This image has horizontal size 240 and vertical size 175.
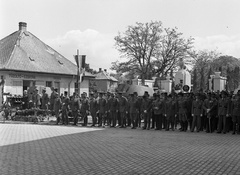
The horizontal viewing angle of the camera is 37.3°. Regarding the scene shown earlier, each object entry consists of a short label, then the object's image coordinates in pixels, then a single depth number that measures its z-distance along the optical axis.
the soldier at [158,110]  17.00
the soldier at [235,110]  15.02
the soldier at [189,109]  16.53
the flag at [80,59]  22.97
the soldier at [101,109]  18.62
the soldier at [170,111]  16.70
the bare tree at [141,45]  51.53
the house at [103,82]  80.88
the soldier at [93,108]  18.88
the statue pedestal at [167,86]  35.19
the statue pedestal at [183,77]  34.12
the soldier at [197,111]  15.87
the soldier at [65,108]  19.55
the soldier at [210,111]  15.85
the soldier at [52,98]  22.02
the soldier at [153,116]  17.42
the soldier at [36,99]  22.82
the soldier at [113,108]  18.41
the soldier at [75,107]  19.38
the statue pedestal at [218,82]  31.59
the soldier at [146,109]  17.41
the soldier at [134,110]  17.78
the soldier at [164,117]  17.10
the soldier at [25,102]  23.56
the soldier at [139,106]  17.86
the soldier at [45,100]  22.89
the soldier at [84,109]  19.02
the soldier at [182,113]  16.31
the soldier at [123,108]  18.08
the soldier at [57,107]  19.81
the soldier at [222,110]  15.34
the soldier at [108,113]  18.60
